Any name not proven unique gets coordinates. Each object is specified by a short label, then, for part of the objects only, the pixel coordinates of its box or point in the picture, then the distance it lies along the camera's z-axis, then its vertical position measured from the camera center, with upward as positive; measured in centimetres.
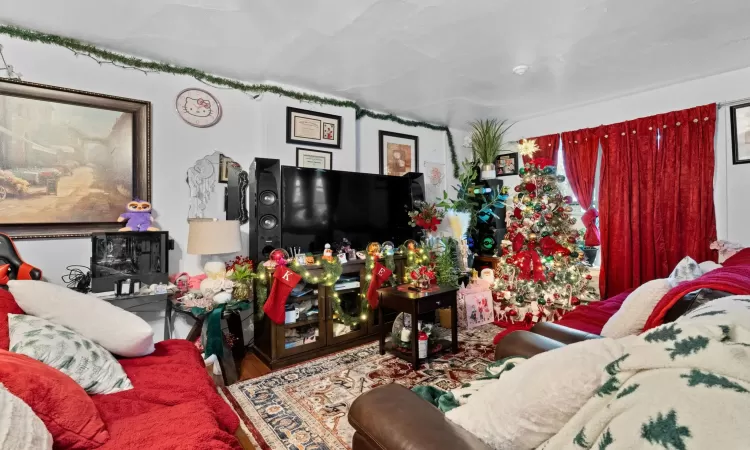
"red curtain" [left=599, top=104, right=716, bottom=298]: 322 +30
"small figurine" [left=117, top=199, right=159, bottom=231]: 254 +9
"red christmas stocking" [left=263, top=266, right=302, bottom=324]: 269 -53
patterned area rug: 188 -113
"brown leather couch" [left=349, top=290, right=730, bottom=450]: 91 -58
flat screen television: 311 +20
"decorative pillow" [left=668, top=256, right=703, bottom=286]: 234 -33
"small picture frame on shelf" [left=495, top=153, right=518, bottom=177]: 464 +84
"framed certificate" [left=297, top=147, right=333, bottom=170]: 339 +70
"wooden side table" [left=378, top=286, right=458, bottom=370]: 268 -64
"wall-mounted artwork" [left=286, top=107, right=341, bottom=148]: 332 +100
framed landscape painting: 230 +51
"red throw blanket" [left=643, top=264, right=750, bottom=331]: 146 -28
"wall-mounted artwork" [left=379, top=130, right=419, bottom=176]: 416 +92
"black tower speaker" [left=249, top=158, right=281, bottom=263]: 288 +18
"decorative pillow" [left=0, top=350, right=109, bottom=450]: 93 -51
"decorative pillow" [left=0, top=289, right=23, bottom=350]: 123 -33
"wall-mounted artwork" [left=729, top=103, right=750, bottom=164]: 308 +83
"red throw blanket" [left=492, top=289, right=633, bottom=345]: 226 -66
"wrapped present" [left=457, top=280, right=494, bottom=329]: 360 -87
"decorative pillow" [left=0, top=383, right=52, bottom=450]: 71 -44
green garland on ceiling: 234 +132
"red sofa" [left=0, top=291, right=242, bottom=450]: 104 -66
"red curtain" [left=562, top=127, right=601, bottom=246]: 391 +70
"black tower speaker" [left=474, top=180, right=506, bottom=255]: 446 -7
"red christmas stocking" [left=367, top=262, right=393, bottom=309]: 323 -52
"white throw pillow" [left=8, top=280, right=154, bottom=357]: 145 -40
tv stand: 278 -91
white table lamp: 257 -7
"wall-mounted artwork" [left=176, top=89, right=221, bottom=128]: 291 +105
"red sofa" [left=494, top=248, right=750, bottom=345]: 150 -39
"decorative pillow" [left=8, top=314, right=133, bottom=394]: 123 -47
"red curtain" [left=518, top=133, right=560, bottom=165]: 423 +100
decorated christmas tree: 347 -31
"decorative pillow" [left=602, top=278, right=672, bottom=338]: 182 -47
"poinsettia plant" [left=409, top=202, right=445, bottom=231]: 371 +10
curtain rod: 307 +112
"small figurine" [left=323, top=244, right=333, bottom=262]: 299 -24
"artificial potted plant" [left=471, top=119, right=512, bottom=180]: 463 +117
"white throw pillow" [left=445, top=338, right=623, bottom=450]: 80 -43
